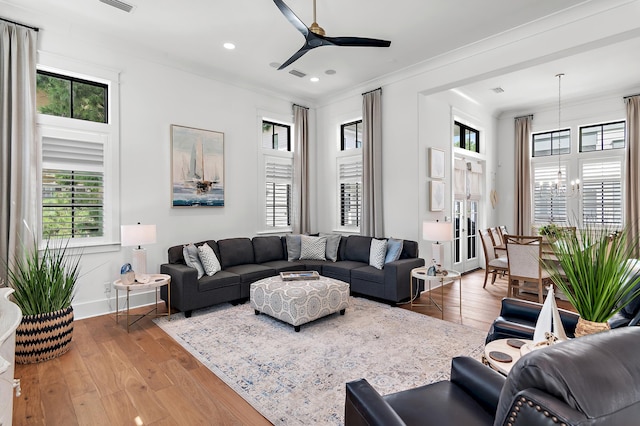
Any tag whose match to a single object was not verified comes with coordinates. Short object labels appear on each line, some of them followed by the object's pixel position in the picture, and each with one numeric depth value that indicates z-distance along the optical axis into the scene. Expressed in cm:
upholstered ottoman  367
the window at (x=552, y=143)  703
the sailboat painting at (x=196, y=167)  498
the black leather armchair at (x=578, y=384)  73
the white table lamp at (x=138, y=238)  398
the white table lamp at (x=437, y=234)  443
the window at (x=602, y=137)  642
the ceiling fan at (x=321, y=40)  303
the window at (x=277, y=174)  618
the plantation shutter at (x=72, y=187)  395
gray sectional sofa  420
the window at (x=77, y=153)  395
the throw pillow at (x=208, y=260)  451
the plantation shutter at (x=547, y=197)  702
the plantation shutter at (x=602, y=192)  637
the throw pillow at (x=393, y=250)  493
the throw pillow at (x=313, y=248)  571
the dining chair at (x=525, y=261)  459
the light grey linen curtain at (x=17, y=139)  353
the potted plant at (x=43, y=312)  292
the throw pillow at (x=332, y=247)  573
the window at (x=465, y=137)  657
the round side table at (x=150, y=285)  377
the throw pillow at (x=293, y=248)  574
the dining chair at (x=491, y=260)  552
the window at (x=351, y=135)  643
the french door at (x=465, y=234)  654
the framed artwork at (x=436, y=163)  559
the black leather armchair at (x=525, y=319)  220
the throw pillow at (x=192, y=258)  441
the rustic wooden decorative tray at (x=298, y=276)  421
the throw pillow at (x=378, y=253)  498
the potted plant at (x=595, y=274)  149
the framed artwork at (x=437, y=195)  558
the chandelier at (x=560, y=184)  643
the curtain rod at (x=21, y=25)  359
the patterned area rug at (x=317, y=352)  242
